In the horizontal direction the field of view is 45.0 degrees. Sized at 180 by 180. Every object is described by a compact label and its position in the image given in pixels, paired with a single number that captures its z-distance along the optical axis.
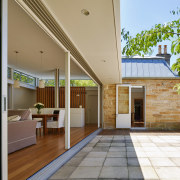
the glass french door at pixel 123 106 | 11.33
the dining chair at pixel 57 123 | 8.45
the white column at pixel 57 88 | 10.85
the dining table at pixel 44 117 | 8.11
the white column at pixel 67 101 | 5.15
